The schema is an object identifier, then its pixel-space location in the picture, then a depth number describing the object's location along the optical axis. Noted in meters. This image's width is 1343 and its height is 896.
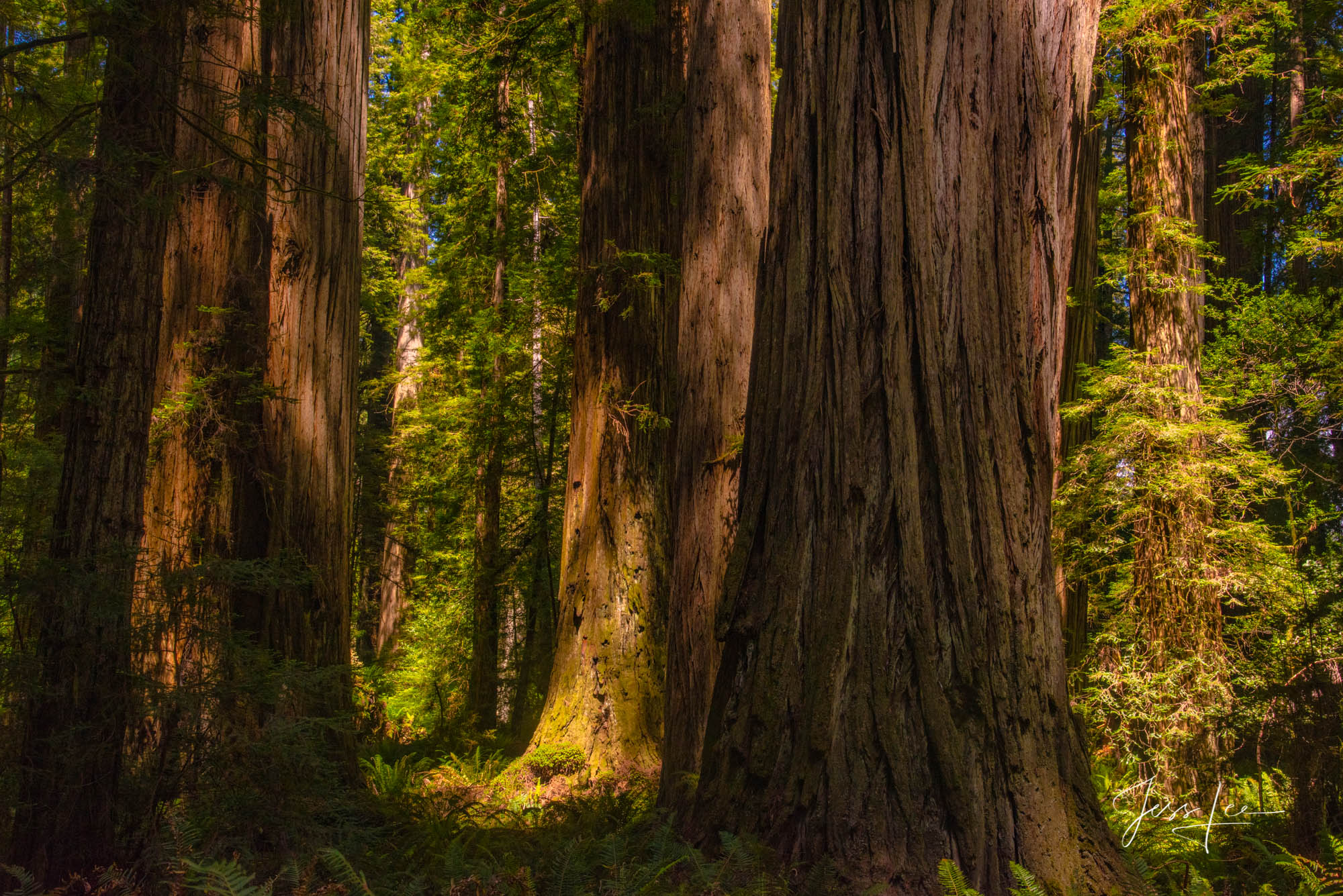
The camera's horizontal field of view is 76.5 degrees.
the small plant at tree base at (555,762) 7.44
